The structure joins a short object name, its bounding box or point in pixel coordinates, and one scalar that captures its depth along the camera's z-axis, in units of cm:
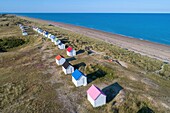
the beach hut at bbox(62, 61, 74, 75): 1871
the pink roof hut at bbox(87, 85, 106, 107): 1317
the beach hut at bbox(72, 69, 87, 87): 1613
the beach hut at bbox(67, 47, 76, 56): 2462
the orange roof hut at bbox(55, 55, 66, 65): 2142
